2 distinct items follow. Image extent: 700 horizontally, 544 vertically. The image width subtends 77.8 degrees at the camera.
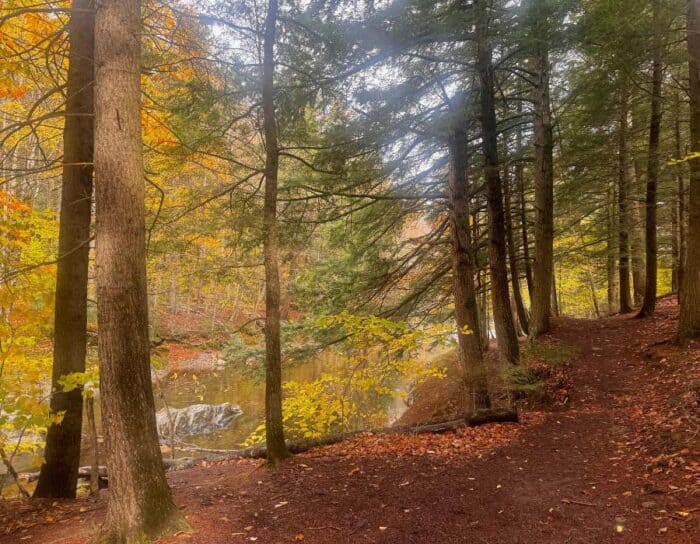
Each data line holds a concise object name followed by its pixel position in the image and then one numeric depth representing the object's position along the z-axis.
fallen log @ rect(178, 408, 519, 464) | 7.25
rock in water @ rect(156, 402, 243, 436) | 12.60
